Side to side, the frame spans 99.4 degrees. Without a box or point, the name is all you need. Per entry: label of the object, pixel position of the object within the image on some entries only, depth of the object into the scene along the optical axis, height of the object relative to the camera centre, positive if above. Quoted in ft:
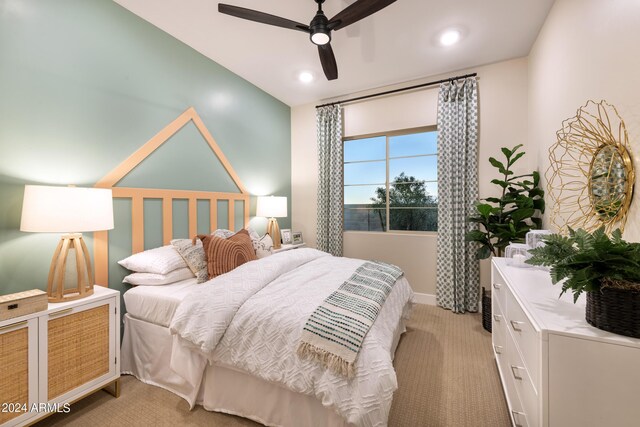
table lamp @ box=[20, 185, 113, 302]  5.02 -0.23
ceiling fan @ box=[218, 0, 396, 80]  5.88 +4.47
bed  4.22 -2.51
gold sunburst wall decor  4.27 +0.80
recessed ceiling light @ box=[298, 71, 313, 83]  10.98 +5.61
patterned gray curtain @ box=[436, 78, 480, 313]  10.56 +0.95
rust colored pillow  7.34 -1.19
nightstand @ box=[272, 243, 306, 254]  12.12 -1.61
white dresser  2.77 -1.71
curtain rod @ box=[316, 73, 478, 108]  10.74 +5.35
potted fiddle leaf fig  8.32 -0.10
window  12.08 +1.48
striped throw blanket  4.25 -1.96
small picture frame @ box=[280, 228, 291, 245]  13.01 -1.16
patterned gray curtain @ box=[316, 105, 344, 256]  13.09 +1.59
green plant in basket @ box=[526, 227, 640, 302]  2.81 -0.55
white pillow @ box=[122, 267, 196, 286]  6.78 -1.71
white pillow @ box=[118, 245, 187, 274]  6.88 -1.31
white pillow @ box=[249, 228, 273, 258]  9.22 -1.19
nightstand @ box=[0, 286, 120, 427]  4.50 -2.71
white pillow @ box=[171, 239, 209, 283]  7.25 -1.24
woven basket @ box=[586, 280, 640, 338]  2.77 -1.00
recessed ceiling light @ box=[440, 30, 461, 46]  8.50 +5.66
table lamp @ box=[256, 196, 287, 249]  11.58 +0.20
